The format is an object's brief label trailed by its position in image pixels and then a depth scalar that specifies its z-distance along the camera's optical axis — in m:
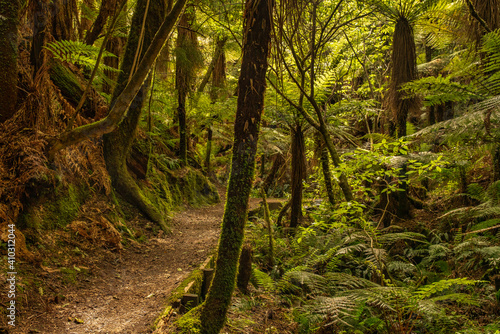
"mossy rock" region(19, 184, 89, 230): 3.16
